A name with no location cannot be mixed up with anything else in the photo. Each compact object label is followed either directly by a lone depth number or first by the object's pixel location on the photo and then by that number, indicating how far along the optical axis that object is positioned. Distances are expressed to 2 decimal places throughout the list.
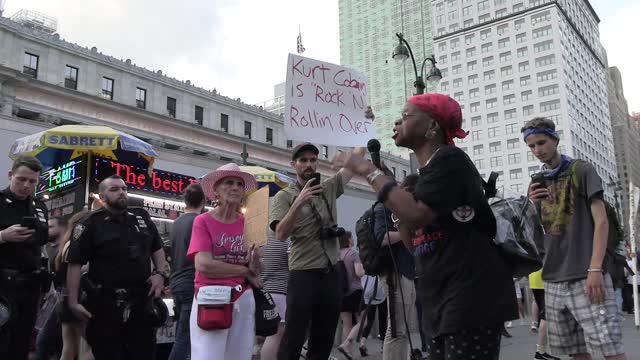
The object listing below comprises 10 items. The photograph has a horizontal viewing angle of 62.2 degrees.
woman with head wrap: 2.26
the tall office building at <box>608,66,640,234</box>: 151.62
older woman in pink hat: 3.74
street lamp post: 13.87
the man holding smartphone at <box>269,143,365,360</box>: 4.08
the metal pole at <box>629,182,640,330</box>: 9.06
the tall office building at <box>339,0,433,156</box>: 118.15
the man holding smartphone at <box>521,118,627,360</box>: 3.58
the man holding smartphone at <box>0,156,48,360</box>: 4.46
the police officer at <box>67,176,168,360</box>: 4.39
